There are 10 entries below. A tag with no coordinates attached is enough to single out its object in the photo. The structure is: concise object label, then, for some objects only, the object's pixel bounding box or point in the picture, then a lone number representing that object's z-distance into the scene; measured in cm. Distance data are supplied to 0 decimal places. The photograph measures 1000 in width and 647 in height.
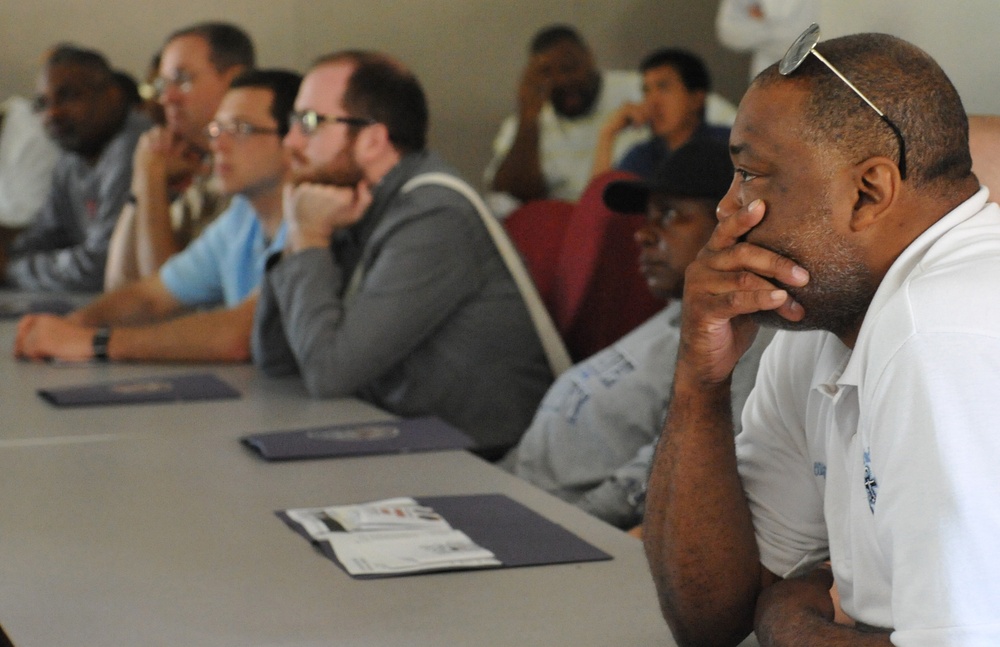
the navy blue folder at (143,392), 513
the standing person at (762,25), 642
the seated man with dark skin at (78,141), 791
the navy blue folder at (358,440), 476
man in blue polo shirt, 560
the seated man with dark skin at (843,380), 323
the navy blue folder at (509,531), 431
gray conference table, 412
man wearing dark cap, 486
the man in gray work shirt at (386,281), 524
